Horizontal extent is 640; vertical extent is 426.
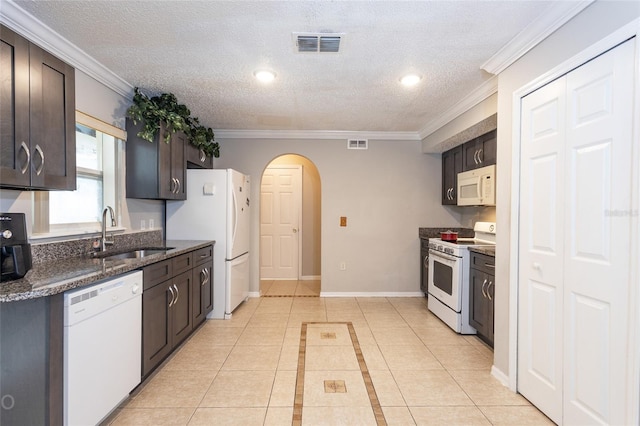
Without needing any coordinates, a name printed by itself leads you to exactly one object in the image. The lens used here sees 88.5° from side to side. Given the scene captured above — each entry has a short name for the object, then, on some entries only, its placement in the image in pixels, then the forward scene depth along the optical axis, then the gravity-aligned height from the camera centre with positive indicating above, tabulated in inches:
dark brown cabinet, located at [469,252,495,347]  116.5 -31.1
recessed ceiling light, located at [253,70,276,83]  108.0 +45.0
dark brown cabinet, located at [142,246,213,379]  91.3 -31.2
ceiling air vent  85.0 +44.8
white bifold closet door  59.9 -6.4
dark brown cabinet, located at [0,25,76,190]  65.5 +19.8
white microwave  138.5 +10.8
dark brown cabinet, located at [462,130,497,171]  139.4 +27.1
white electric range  132.5 -28.8
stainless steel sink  109.6 -15.6
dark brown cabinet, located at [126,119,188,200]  121.4 +16.1
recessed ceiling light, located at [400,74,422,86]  110.2 +45.0
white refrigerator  150.2 -5.2
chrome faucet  102.7 -6.3
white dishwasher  62.7 -29.9
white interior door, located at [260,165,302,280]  239.3 -8.5
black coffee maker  62.1 -7.8
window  89.1 +5.5
